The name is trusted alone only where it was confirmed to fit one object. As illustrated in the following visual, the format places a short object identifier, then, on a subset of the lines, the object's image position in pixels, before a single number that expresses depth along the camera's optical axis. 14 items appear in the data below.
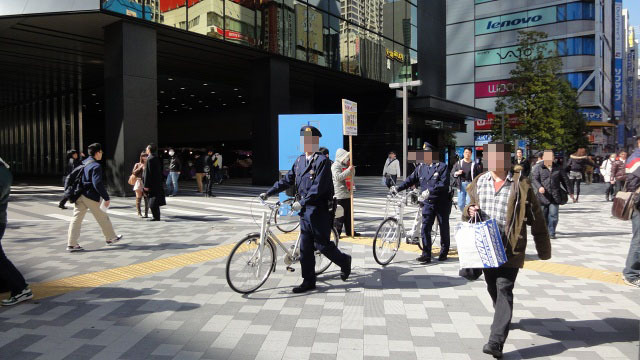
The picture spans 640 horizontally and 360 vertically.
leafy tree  25.66
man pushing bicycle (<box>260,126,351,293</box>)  5.01
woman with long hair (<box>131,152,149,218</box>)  11.11
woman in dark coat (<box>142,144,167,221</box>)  10.23
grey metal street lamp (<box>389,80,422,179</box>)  12.74
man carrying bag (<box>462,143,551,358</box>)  3.49
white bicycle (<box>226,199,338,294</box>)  4.98
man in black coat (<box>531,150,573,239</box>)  8.55
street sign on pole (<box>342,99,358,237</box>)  8.51
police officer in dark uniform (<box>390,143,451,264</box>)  6.63
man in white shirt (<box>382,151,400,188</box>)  13.52
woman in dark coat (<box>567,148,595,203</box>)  14.31
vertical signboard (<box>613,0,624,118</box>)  71.56
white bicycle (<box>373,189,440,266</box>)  6.48
